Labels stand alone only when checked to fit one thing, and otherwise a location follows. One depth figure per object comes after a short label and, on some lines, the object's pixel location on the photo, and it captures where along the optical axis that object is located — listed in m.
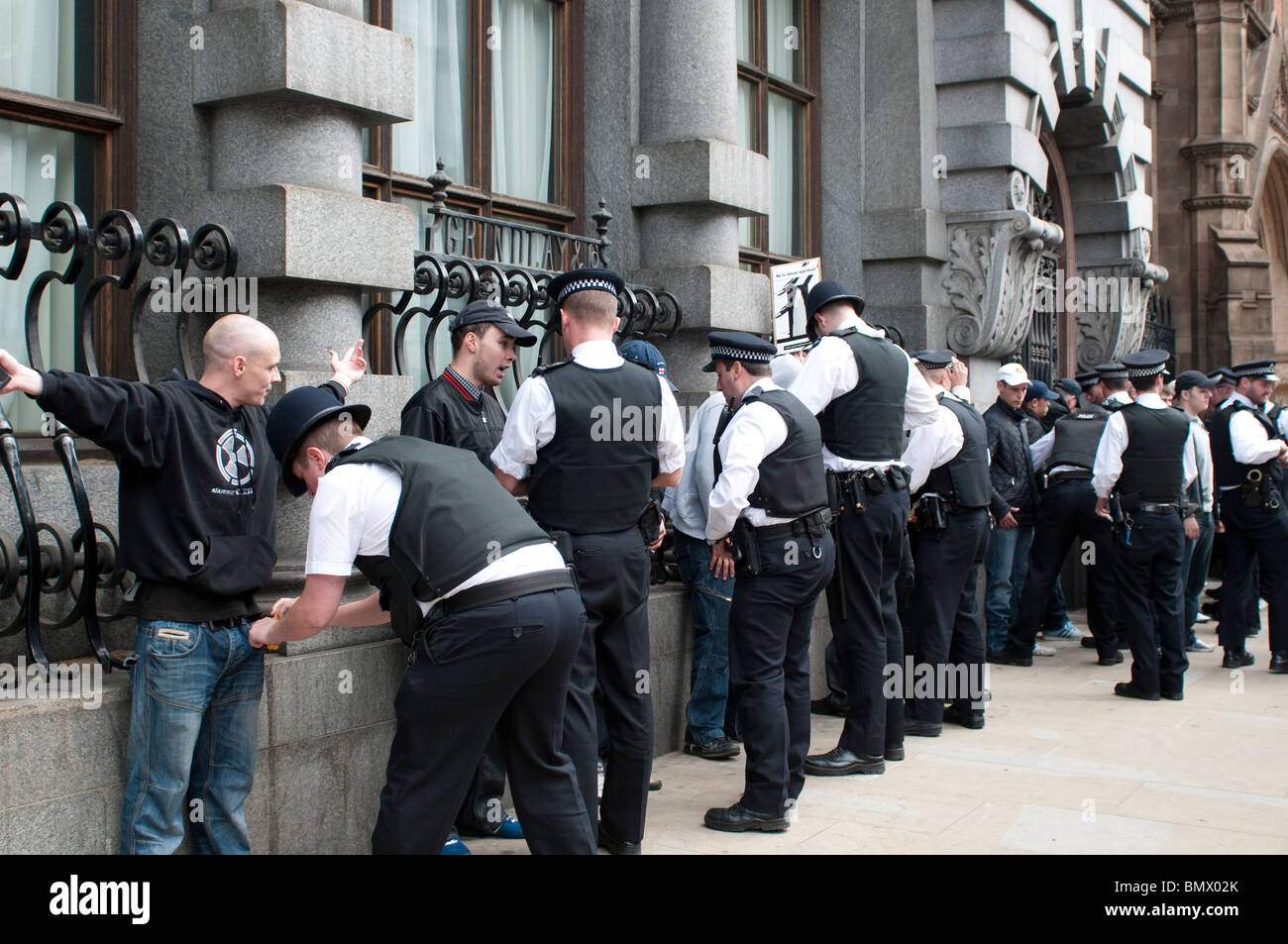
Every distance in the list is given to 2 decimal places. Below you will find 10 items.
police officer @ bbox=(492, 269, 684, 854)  5.19
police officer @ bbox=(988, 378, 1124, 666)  10.12
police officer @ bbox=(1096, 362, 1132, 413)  10.48
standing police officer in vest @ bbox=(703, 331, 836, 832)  5.68
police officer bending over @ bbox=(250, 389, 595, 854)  3.80
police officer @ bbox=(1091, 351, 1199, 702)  8.62
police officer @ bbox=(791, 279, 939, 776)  6.68
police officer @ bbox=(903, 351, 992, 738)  7.60
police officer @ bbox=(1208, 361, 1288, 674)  9.97
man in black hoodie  4.11
